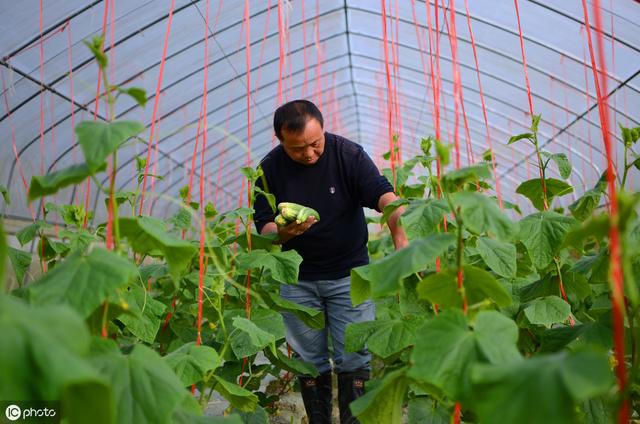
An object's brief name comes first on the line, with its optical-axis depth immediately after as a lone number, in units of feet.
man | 10.03
